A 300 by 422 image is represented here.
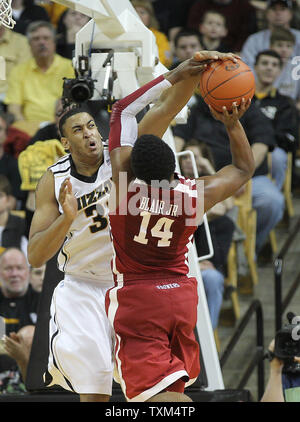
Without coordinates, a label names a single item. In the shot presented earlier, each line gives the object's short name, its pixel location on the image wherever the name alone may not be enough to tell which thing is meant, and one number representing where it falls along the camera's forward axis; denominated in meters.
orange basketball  9.70
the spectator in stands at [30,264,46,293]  15.87
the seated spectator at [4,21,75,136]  19.25
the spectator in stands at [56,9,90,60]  20.87
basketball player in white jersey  10.55
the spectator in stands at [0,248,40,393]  15.65
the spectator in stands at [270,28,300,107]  20.17
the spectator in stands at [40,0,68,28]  22.78
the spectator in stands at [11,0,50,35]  21.58
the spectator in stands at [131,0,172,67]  20.72
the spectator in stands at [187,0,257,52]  21.80
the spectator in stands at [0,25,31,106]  20.52
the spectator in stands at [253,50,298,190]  18.53
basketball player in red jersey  9.46
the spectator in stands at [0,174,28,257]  16.55
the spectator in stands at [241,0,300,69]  20.72
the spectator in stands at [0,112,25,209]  17.87
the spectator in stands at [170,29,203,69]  19.87
